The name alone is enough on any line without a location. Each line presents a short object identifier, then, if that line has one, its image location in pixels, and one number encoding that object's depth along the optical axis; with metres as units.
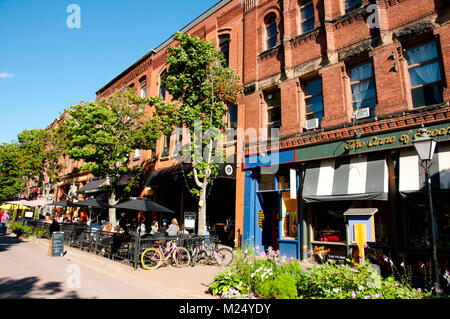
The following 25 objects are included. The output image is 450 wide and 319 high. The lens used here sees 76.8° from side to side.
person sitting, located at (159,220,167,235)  12.05
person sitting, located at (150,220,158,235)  15.10
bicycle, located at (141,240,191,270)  9.54
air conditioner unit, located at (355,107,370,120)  10.37
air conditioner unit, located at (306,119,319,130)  11.86
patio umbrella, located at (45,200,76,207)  20.17
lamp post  5.85
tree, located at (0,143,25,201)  38.00
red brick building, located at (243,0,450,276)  9.01
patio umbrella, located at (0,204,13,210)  30.49
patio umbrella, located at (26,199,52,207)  24.70
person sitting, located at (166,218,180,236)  11.54
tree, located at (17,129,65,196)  26.53
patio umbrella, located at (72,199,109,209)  16.16
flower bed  4.82
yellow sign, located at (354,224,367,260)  9.11
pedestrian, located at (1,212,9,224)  24.55
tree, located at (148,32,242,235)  12.54
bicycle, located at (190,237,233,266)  10.36
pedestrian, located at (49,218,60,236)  16.59
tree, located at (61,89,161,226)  15.62
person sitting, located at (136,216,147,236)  20.28
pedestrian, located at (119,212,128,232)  21.78
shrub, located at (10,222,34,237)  19.87
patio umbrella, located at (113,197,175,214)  11.15
